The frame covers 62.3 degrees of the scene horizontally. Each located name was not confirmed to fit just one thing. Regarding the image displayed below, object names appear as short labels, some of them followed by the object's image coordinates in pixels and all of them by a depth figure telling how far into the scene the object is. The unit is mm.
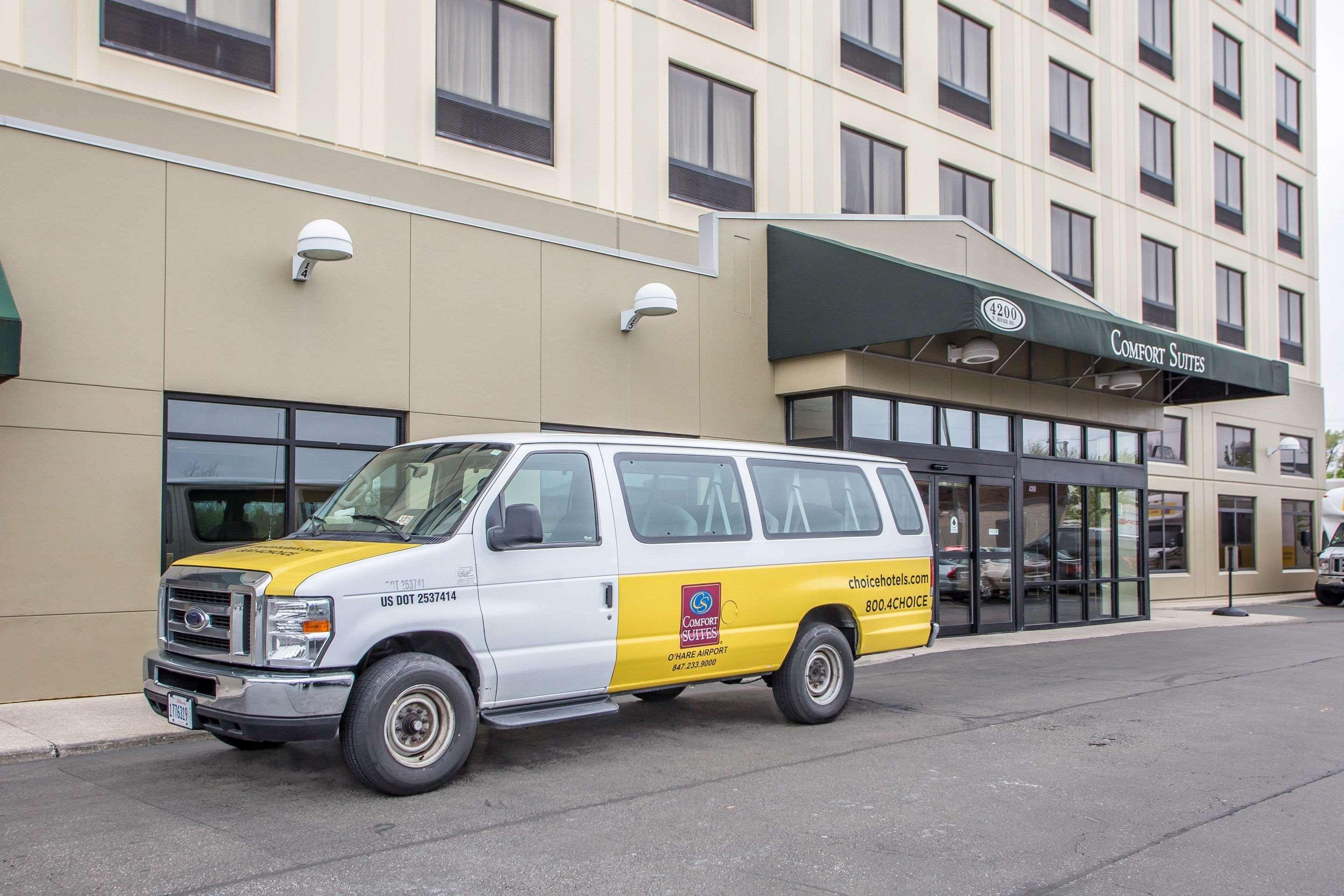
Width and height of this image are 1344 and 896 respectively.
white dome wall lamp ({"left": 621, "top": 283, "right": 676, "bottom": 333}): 13492
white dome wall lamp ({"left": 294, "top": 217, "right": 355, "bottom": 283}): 10602
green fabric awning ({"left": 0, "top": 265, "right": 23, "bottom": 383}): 8672
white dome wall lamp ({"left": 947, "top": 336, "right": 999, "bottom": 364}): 15469
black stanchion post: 21303
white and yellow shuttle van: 6398
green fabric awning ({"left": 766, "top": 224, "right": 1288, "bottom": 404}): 13898
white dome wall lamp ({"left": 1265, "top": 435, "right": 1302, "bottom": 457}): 26656
